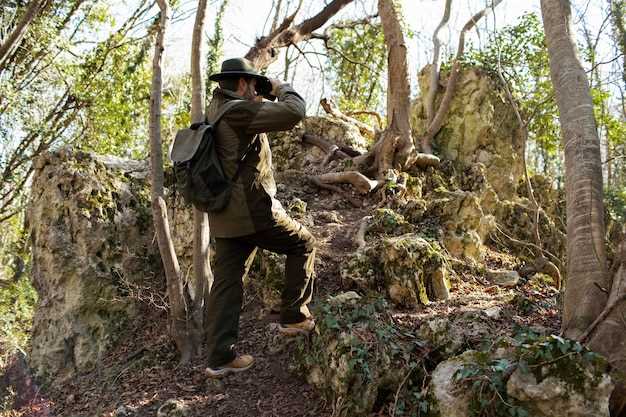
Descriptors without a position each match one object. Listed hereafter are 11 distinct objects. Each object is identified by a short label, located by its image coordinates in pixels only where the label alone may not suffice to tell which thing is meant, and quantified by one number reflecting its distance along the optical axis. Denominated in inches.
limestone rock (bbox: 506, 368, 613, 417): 112.6
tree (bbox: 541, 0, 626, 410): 127.8
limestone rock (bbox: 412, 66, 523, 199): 395.2
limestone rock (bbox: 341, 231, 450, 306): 202.2
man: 150.7
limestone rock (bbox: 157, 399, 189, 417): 163.0
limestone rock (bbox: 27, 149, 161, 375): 229.6
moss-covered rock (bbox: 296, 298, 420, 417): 147.0
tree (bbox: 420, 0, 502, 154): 395.3
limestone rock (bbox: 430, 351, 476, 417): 126.4
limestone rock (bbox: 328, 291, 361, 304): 176.1
